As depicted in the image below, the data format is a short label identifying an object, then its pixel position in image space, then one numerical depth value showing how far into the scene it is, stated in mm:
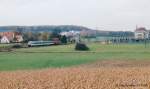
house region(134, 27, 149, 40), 132525
